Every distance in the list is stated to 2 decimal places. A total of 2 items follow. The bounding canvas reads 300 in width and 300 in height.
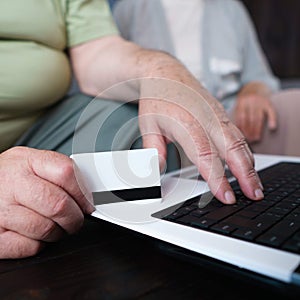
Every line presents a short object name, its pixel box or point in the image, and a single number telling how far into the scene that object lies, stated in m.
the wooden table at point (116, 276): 0.27
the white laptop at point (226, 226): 0.26
